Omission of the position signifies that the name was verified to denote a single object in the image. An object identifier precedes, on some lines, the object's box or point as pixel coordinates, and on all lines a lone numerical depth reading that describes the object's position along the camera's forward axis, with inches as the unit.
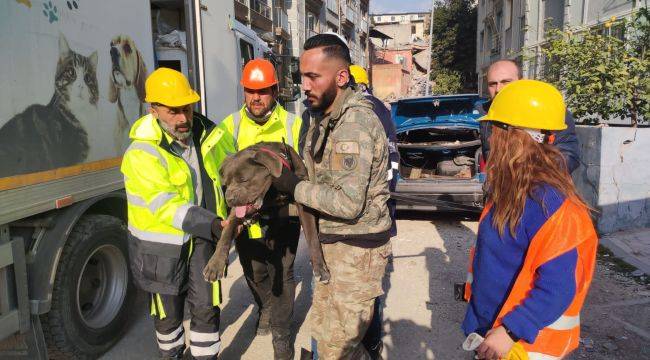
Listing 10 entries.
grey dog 79.4
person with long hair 57.8
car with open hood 257.9
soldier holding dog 73.8
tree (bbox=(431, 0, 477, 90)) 1373.0
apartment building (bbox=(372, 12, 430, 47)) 2239.2
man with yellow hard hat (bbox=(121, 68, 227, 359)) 92.9
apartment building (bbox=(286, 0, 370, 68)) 994.1
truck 92.9
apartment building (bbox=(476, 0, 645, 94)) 522.0
